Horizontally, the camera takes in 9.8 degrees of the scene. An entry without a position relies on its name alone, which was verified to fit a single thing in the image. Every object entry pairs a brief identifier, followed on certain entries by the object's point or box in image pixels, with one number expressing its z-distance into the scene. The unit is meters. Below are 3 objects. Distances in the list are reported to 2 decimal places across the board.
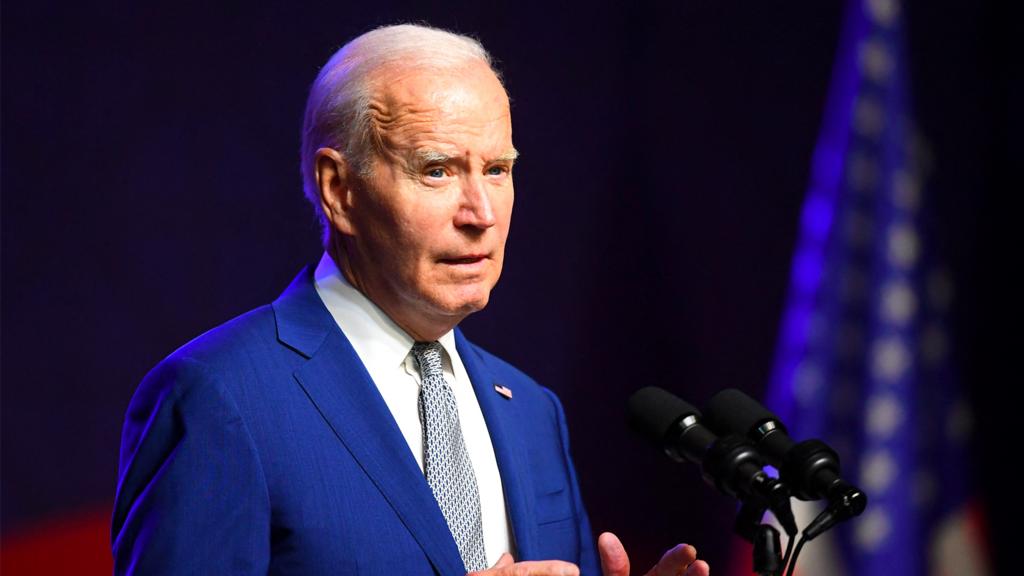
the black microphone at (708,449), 4.69
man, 4.82
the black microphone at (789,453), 4.69
